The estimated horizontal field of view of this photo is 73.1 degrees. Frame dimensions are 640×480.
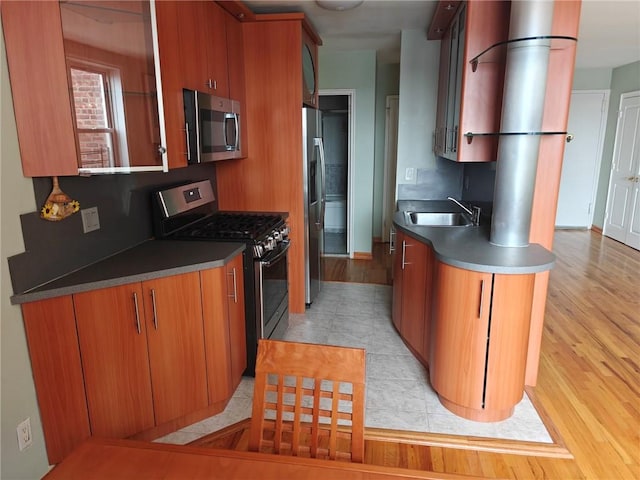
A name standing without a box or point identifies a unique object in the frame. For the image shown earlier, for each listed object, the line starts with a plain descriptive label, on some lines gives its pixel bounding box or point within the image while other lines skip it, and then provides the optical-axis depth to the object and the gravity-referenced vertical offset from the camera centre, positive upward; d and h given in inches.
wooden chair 46.4 -25.7
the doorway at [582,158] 269.9 -5.8
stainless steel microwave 96.4 +5.9
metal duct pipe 84.4 +6.4
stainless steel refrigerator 141.4 -16.1
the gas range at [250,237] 105.7 -21.3
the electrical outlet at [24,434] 69.9 -45.3
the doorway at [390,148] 240.5 +1.0
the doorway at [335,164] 257.8 -8.6
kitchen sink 138.7 -21.8
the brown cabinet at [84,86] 63.8 +10.5
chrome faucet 124.8 -18.8
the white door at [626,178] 238.2 -16.9
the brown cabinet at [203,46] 95.4 +24.9
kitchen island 85.1 -34.7
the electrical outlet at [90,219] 83.6 -13.2
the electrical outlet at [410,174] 164.6 -9.1
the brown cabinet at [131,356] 73.4 -37.3
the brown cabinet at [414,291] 109.3 -37.8
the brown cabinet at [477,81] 101.2 +16.3
